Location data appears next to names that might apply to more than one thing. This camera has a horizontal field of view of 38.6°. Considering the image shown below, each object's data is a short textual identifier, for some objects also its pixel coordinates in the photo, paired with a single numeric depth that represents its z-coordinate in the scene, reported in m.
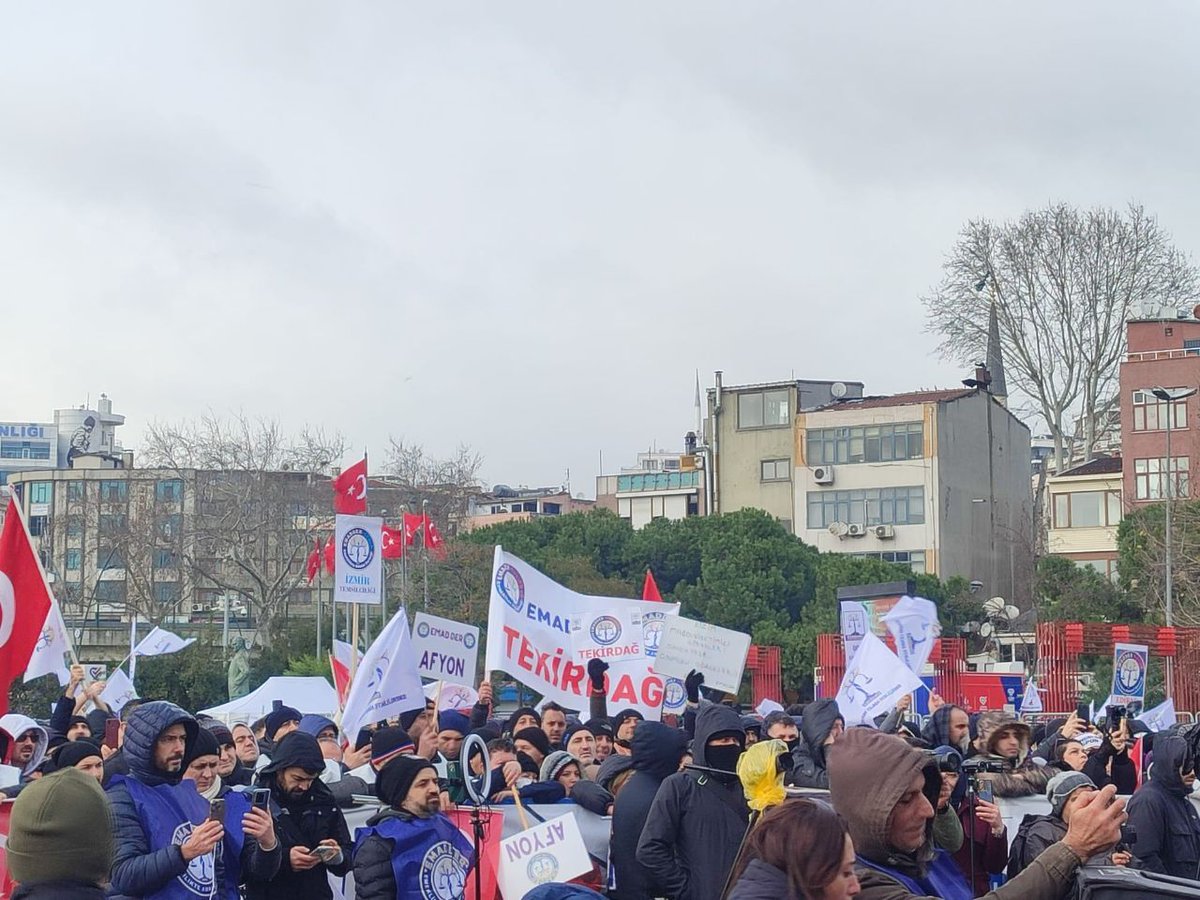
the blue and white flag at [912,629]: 16.19
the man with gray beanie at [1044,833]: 6.09
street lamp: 37.78
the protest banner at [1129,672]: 18.33
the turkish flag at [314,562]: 51.06
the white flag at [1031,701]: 25.81
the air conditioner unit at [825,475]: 68.75
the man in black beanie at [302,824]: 6.80
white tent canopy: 20.94
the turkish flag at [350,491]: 18.38
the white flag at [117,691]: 17.20
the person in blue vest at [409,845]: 6.78
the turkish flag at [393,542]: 41.38
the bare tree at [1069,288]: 56.88
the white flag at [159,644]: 20.86
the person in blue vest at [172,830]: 6.11
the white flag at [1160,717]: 16.38
